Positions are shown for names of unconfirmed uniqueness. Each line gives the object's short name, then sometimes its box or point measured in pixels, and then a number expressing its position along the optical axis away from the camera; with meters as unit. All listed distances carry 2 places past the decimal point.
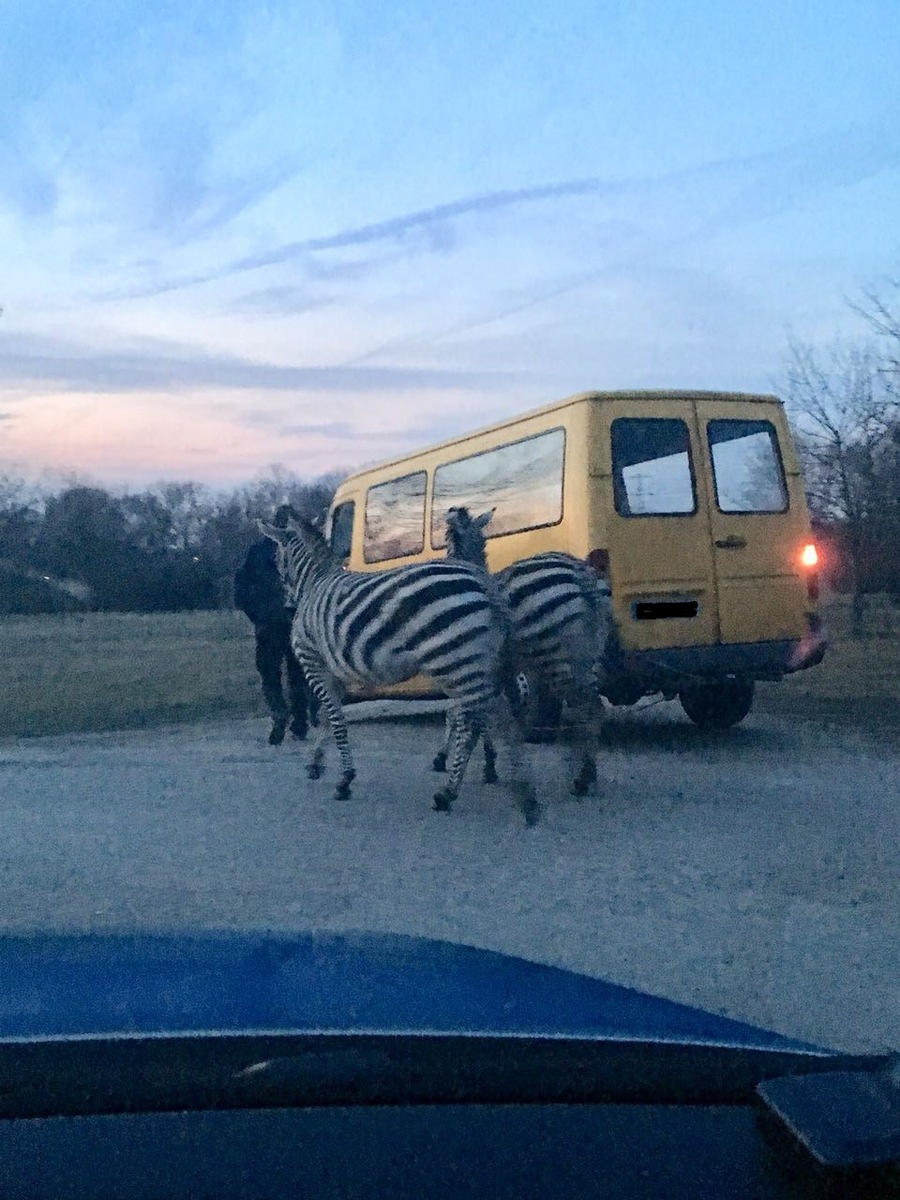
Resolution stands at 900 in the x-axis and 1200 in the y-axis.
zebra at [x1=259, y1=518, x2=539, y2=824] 7.92
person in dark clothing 11.84
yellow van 9.63
